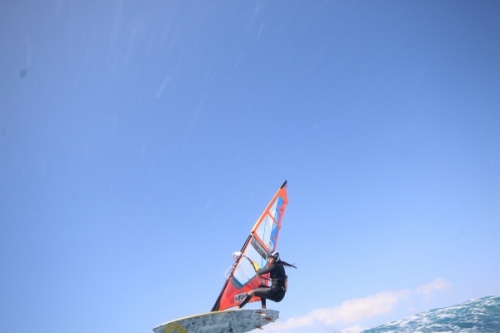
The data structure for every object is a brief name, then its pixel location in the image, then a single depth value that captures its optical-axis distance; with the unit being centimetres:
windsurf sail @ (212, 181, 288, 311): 951
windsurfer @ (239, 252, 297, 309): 899
